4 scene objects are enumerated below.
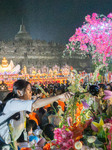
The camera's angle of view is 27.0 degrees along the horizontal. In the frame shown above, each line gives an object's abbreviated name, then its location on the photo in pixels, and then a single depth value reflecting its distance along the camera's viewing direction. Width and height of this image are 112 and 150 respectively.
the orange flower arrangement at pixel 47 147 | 1.42
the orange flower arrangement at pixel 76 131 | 1.33
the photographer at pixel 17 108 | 1.95
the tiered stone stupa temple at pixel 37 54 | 34.38
